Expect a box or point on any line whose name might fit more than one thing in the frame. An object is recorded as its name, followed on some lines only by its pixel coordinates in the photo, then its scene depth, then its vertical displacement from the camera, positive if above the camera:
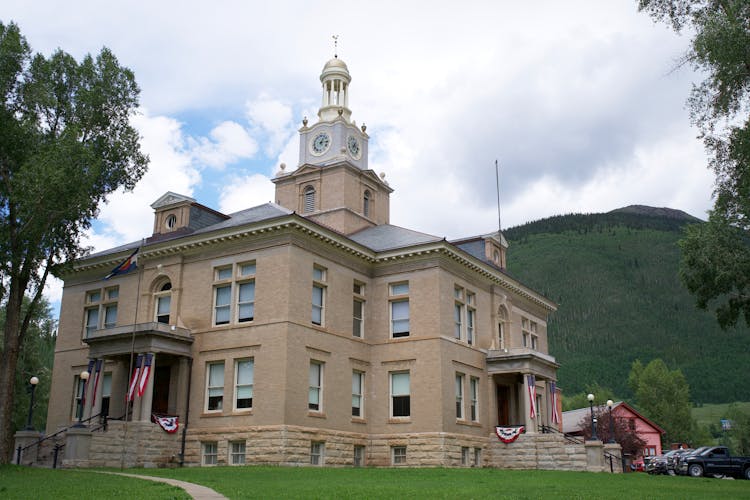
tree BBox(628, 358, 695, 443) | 88.38 +5.96
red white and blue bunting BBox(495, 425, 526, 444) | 37.16 +0.89
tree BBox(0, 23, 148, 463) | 27.33 +11.17
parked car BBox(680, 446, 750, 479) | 34.97 -0.64
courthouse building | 31.84 +4.75
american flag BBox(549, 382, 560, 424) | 42.44 +2.86
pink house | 62.60 +2.41
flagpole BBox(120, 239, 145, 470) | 30.34 +4.23
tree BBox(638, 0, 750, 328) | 22.30 +10.84
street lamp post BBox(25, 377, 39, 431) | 29.18 +2.20
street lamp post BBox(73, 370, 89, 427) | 29.95 +2.32
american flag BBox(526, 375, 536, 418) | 37.00 +2.69
